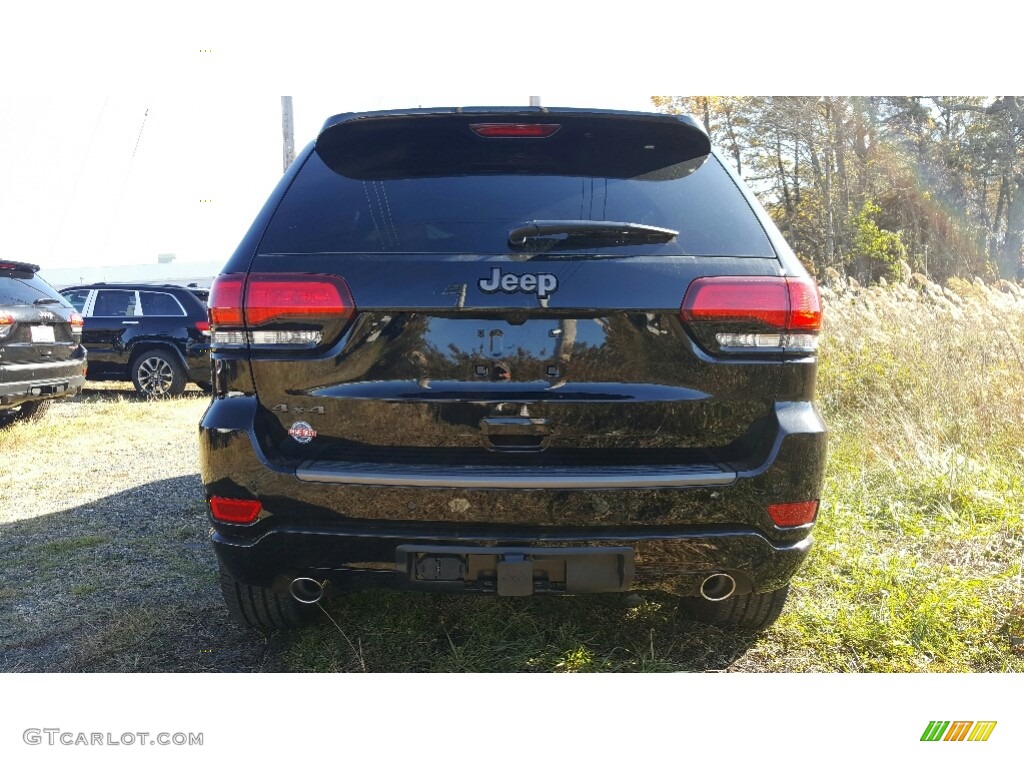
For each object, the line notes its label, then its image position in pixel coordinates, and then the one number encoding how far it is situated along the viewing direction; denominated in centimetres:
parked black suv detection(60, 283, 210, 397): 1036
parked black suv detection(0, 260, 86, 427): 650
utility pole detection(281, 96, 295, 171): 1473
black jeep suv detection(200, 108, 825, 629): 197
